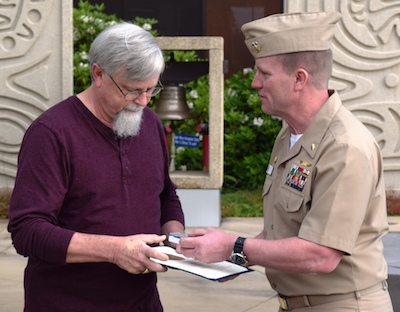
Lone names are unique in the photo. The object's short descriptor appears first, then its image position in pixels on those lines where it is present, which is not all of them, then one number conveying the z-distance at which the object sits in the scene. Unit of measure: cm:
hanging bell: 792
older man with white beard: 282
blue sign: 804
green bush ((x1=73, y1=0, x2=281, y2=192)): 923
